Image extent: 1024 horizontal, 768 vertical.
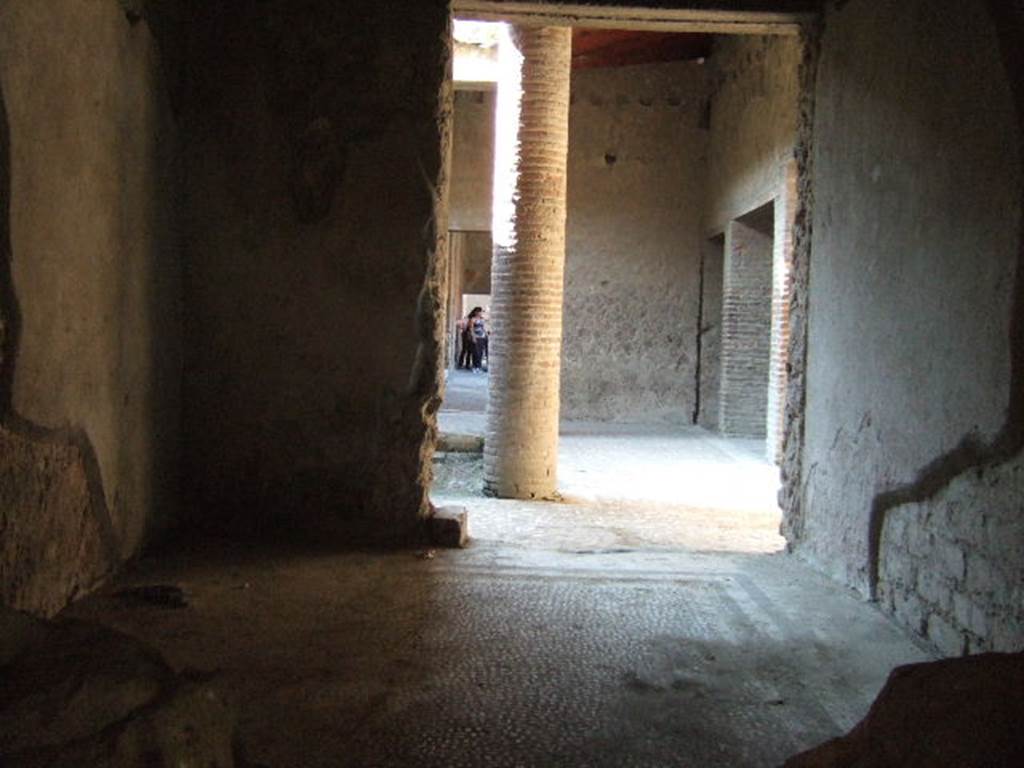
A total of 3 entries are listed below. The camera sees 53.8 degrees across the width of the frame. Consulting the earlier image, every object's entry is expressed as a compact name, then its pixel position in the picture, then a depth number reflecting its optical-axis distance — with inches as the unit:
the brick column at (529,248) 299.9
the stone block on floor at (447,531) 179.0
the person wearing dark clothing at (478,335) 884.6
